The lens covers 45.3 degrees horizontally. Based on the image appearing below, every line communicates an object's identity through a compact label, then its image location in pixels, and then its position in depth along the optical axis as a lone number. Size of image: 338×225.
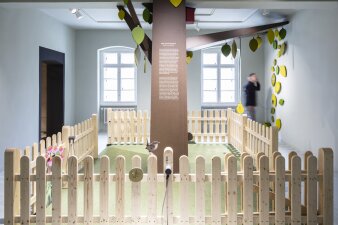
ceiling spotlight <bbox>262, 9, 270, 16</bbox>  8.82
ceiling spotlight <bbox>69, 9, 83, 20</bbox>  8.80
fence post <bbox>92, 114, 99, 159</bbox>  8.03
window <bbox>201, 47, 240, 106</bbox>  13.59
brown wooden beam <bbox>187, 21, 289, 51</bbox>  7.23
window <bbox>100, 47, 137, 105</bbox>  13.70
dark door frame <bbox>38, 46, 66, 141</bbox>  9.29
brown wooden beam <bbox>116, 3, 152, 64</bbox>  6.49
